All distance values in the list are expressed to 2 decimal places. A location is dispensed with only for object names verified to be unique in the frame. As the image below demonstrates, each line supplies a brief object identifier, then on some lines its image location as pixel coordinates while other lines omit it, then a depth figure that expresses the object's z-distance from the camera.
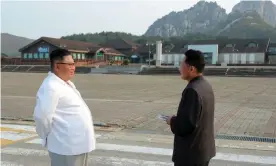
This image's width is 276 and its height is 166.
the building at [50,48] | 63.06
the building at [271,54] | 69.87
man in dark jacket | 2.68
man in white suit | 2.77
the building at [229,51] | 68.25
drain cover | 6.98
